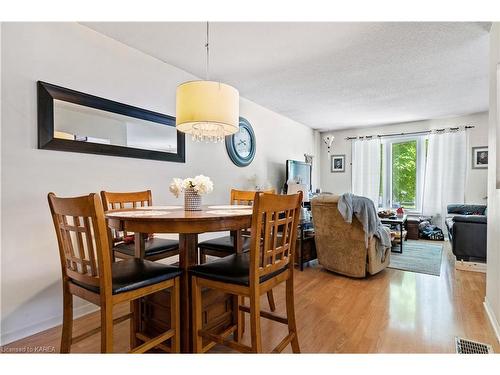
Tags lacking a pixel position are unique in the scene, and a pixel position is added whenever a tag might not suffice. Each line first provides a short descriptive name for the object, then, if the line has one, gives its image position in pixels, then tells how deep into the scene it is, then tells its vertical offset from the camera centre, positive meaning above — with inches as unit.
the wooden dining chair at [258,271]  50.6 -18.1
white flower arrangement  71.7 -0.9
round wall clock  149.6 +20.8
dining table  53.3 -8.8
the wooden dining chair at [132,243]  78.1 -18.6
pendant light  71.4 +20.6
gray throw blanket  108.4 -11.3
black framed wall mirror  78.5 +18.3
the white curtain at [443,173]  199.9 +7.1
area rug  128.6 -40.2
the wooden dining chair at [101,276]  45.9 -18.2
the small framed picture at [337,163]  254.7 +17.8
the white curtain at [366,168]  235.9 +12.7
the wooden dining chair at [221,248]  79.1 -19.5
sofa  119.7 -24.2
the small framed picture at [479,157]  192.5 +18.2
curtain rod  198.7 +40.0
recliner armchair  113.2 -26.2
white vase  71.7 -4.6
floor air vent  62.7 -38.1
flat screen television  192.9 +7.7
